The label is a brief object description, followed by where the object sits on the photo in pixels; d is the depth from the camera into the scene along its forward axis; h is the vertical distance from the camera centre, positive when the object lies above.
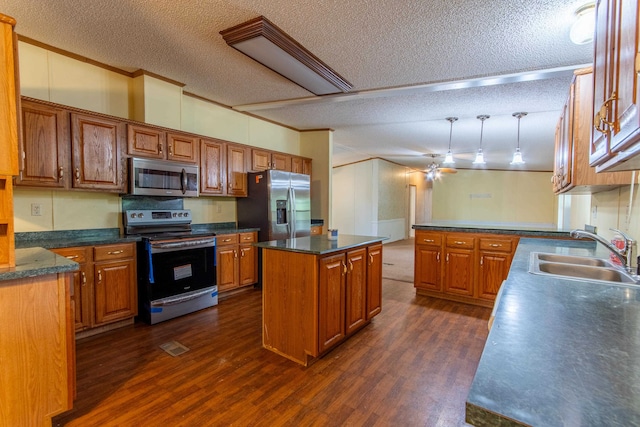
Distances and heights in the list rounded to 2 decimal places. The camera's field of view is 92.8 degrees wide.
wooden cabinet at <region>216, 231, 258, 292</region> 3.79 -0.74
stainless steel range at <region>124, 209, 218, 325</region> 3.05 -0.66
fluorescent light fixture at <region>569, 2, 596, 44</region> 1.97 +1.21
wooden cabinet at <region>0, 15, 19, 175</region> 1.51 +0.51
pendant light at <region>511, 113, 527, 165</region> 4.22 +0.69
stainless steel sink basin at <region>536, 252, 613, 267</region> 2.00 -0.38
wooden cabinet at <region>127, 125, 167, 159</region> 3.10 +0.65
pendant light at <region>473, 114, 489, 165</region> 4.47 +0.76
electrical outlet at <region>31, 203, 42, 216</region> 2.71 -0.06
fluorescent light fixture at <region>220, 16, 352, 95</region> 2.29 +1.28
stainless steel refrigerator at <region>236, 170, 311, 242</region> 4.17 -0.02
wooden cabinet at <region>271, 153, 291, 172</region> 4.70 +0.67
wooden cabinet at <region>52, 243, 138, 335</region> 2.63 -0.75
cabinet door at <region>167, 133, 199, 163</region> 3.43 +0.65
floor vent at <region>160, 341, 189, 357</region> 2.51 -1.22
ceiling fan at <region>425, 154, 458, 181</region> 7.04 +0.78
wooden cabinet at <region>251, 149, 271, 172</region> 4.41 +0.65
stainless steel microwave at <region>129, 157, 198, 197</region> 3.10 +0.28
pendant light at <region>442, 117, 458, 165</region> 4.56 +0.77
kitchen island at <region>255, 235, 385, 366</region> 2.28 -0.72
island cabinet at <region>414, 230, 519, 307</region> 3.55 -0.73
